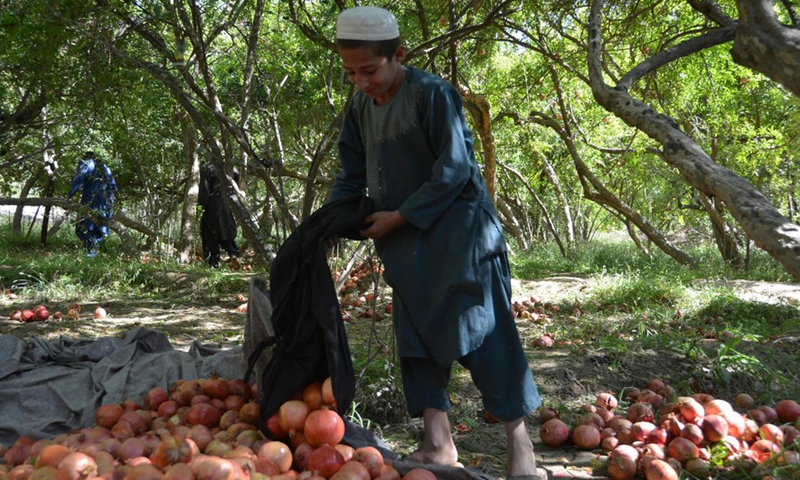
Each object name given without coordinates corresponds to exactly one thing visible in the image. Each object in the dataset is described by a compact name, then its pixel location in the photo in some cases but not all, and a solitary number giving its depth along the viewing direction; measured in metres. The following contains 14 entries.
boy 2.32
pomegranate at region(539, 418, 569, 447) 2.92
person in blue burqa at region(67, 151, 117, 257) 9.44
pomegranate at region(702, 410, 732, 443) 2.64
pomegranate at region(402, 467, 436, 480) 2.16
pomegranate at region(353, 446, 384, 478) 2.17
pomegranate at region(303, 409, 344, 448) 2.29
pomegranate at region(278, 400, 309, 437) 2.41
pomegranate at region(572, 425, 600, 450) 2.87
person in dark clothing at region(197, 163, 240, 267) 10.49
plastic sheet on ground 3.08
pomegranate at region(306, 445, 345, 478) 2.17
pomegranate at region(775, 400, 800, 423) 3.02
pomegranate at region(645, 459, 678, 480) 2.38
